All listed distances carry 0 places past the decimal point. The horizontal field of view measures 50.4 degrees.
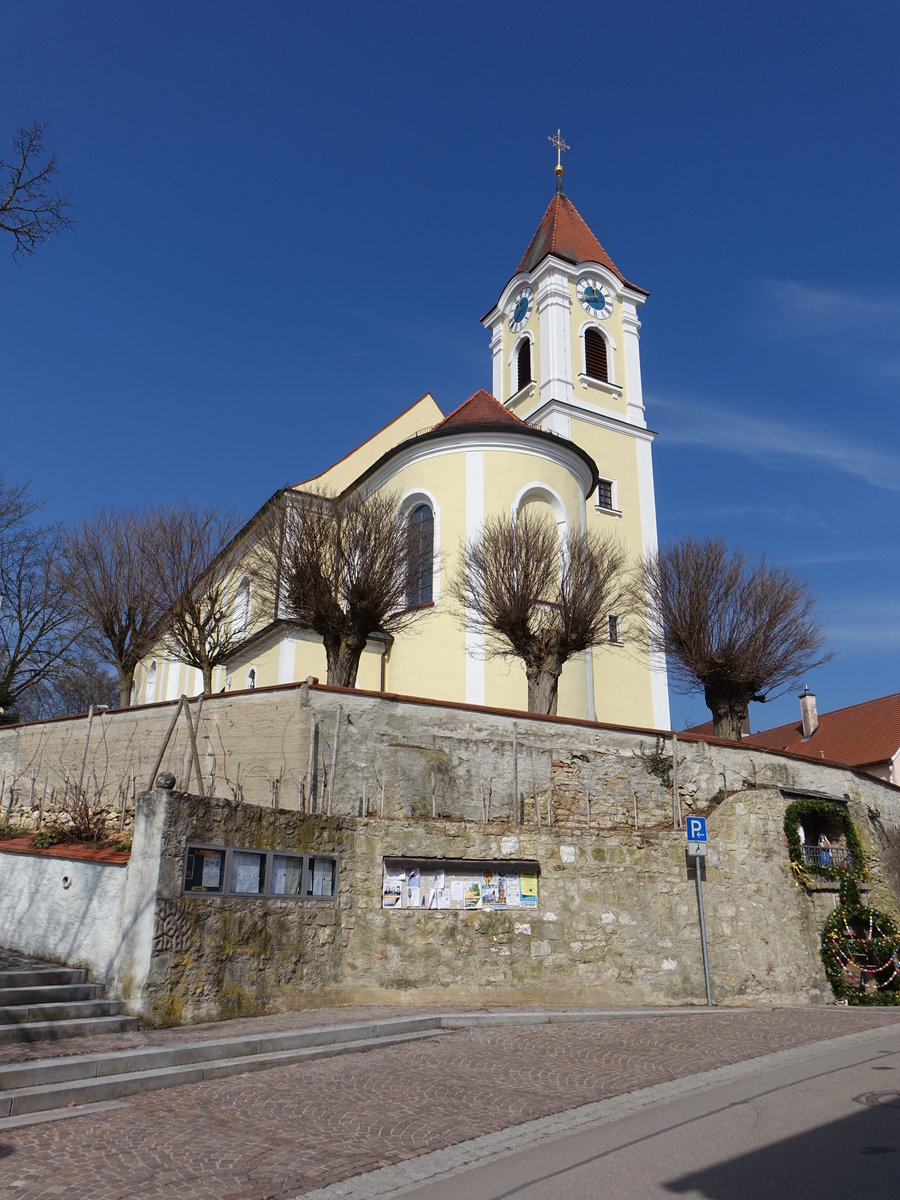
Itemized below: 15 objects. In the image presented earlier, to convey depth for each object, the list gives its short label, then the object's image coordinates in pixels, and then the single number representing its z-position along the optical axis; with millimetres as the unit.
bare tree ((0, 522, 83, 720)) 32406
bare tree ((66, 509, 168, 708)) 24344
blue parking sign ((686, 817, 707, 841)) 13844
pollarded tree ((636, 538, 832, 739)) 22609
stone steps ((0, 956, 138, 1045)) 8148
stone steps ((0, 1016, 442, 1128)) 6711
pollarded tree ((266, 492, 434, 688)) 20125
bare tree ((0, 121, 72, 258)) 8734
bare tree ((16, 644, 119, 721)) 40500
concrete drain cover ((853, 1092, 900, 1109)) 7043
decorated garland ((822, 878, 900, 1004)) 15391
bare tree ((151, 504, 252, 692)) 24359
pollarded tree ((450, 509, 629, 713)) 20500
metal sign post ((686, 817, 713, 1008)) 13836
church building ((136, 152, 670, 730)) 24891
